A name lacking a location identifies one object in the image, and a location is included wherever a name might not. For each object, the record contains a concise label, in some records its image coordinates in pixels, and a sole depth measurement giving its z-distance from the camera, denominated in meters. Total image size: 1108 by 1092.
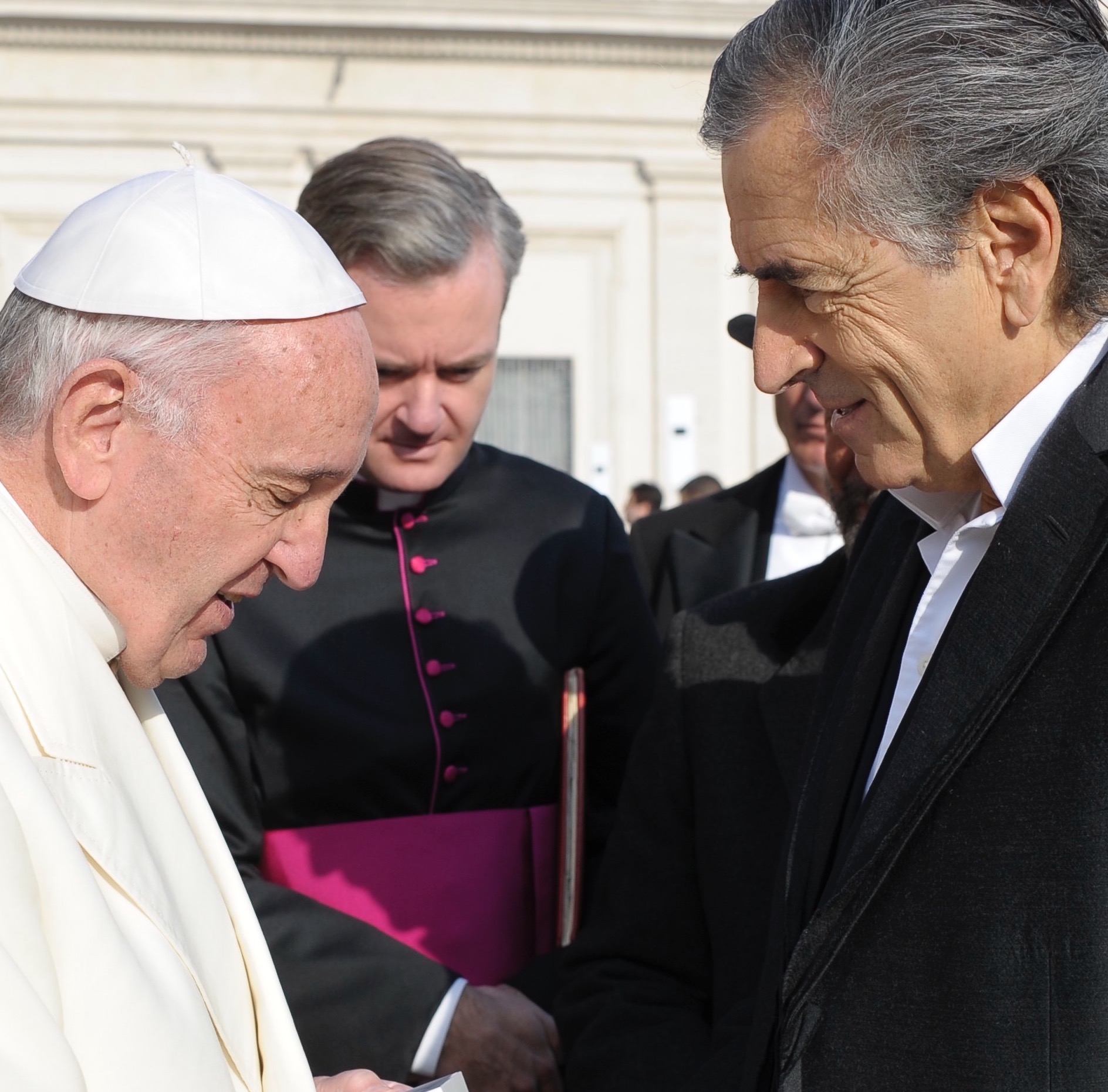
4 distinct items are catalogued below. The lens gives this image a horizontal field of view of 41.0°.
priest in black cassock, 2.22
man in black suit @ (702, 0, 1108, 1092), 1.50
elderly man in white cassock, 1.40
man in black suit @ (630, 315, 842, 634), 4.40
